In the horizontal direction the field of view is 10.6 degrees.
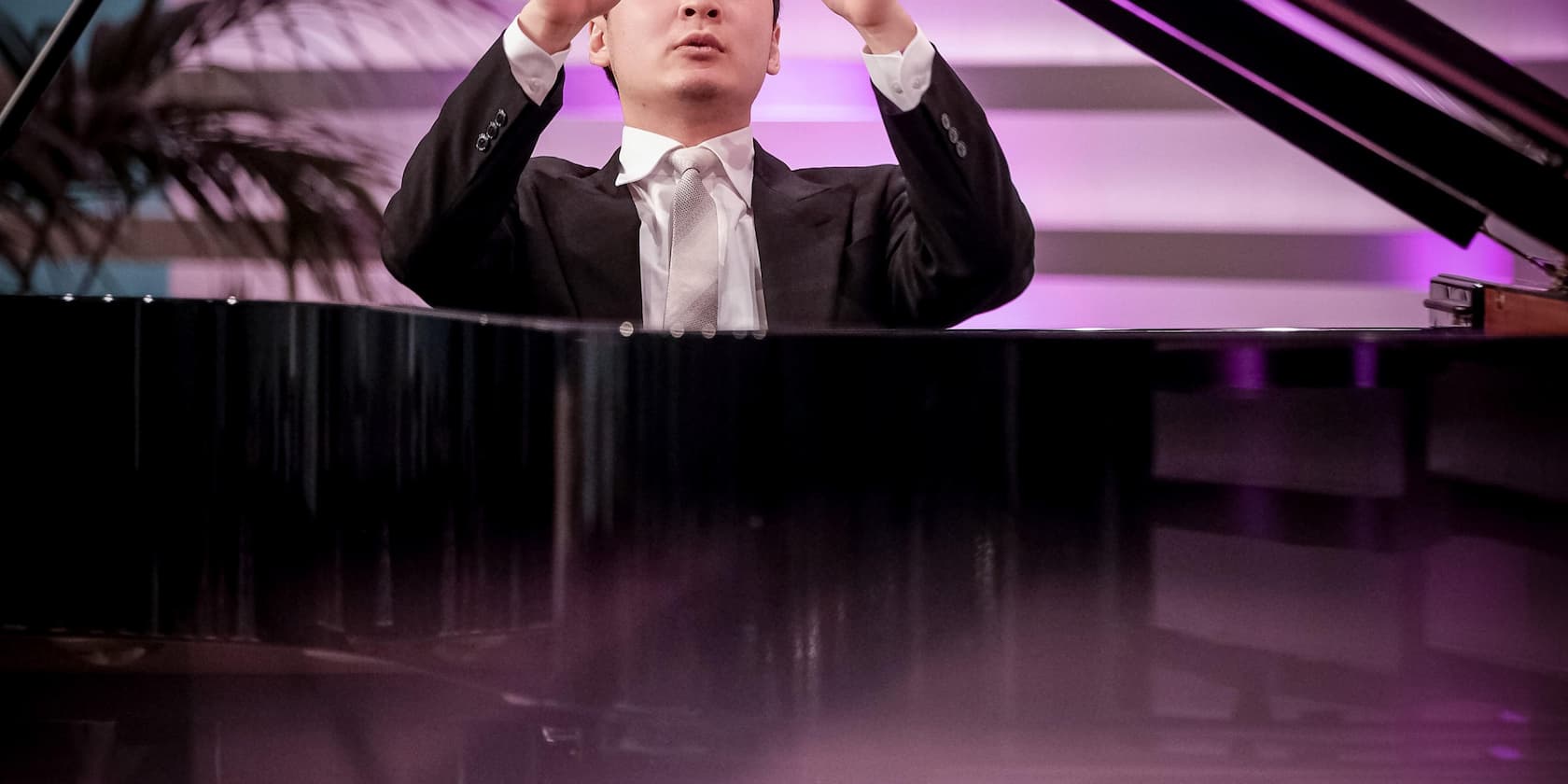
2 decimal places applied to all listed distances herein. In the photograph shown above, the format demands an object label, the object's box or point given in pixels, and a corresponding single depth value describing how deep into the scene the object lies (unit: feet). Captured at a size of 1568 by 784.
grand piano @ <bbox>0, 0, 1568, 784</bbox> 24.20
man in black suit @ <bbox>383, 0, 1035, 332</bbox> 25.65
